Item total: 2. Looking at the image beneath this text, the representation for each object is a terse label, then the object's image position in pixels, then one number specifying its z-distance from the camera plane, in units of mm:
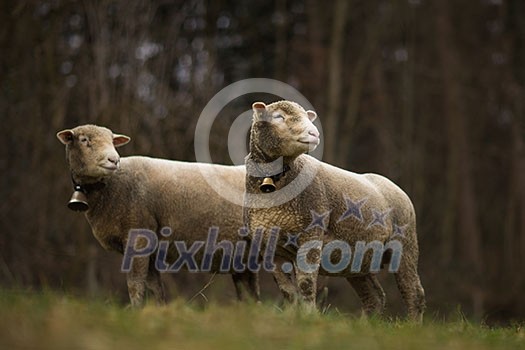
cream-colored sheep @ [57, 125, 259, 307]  14961
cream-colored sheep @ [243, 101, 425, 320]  12766
